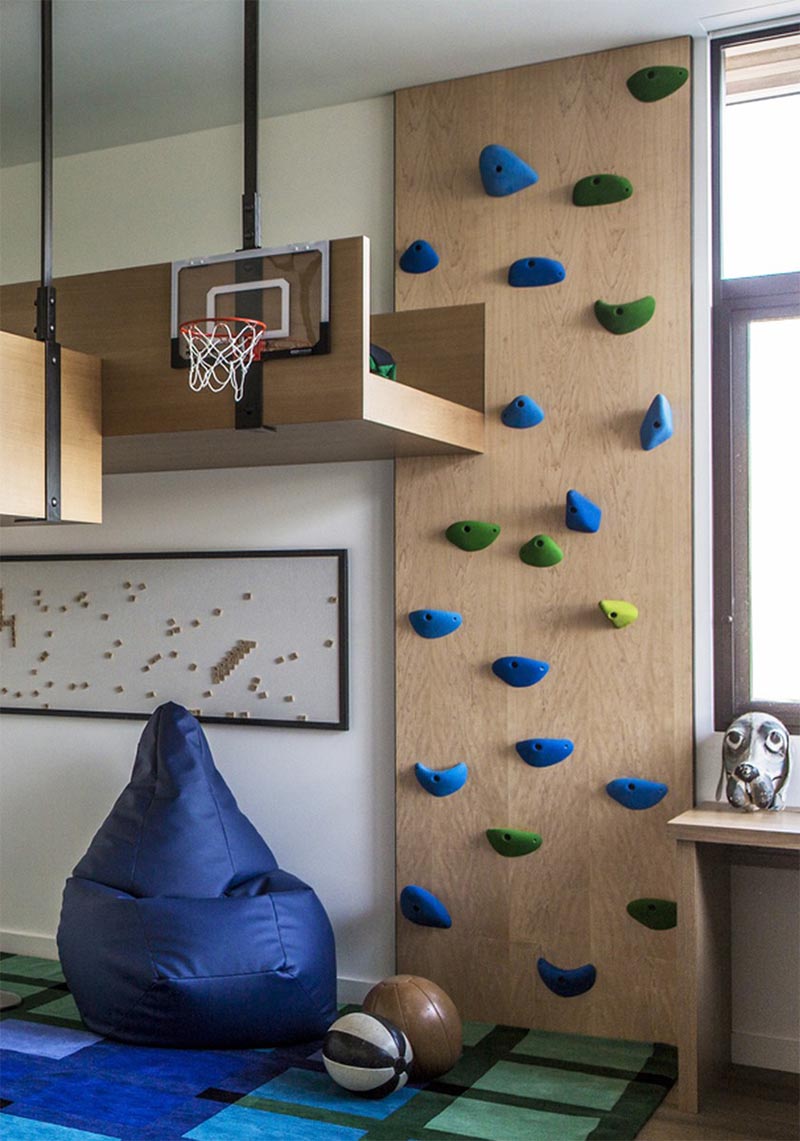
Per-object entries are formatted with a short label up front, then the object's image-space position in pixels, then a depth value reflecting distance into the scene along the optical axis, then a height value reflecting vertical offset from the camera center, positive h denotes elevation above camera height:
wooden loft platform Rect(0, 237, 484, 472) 3.11 +0.58
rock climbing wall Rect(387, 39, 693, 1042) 3.74 +0.12
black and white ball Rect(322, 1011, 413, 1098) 3.24 -1.18
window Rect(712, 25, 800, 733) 3.68 +0.62
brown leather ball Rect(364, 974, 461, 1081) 3.38 -1.14
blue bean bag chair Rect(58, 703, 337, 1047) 3.65 -0.97
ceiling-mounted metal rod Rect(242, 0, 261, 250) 3.24 +1.25
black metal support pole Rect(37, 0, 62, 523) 3.20 +0.70
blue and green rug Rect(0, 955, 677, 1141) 3.10 -1.31
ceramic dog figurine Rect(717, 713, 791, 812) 3.43 -0.44
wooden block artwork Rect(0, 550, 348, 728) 4.26 -0.11
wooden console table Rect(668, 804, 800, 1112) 3.22 -0.84
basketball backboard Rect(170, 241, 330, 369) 3.12 +0.81
